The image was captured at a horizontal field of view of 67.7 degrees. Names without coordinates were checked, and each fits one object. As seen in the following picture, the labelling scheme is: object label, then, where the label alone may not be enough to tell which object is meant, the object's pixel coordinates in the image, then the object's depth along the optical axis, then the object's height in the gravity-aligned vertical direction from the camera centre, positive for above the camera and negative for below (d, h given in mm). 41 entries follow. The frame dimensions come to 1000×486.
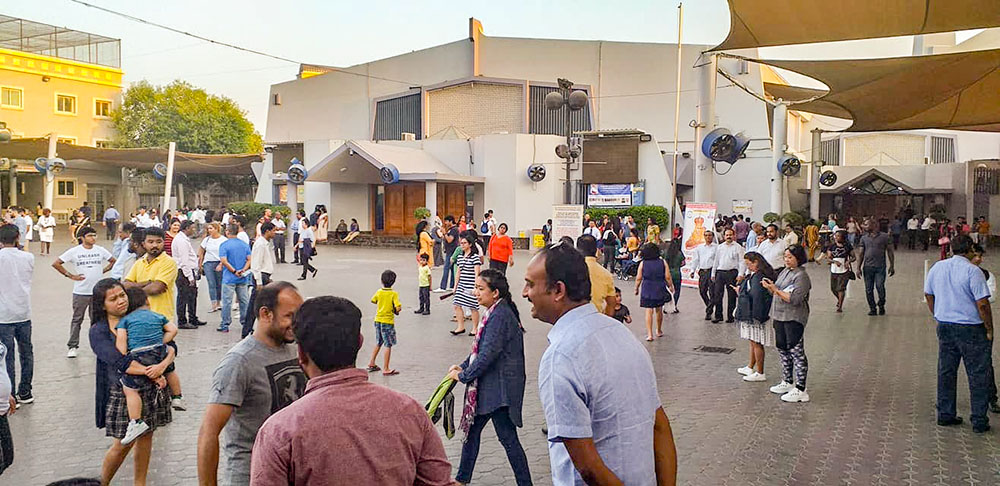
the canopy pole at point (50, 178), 30236 +1728
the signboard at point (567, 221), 20766 +37
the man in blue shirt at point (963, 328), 6379 -911
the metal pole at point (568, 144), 16739 +2063
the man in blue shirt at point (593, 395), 2531 -599
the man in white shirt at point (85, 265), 8469 -509
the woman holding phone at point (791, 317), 7289 -920
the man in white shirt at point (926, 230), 30578 -268
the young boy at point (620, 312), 7190 -928
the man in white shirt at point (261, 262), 11344 -632
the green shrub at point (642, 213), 27609 +354
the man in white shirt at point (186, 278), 10906 -843
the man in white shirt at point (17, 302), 6656 -739
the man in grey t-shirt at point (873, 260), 13266 -659
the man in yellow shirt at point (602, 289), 6742 -612
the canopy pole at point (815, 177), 28269 +1868
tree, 47375 +6512
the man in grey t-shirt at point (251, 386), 3080 -706
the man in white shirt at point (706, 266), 12445 -725
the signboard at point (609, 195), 28453 +1050
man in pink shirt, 2084 -596
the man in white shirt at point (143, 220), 24844 +31
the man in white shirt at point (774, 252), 11906 -464
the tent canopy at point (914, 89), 9500 +1944
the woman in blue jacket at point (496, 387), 4859 -1090
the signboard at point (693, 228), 14664 -107
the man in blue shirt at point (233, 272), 10945 -751
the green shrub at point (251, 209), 33750 +558
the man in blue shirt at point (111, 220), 30875 +34
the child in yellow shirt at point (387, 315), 8266 -1040
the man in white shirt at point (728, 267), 11906 -705
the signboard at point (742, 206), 31278 +693
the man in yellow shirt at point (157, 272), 7215 -519
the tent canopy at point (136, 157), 33000 +3155
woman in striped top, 11016 -918
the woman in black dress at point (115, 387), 4629 -1068
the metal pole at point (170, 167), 31109 +2327
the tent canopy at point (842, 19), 7746 +2230
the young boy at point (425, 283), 12422 -1047
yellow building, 41969 +7421
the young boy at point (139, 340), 4652 -788
